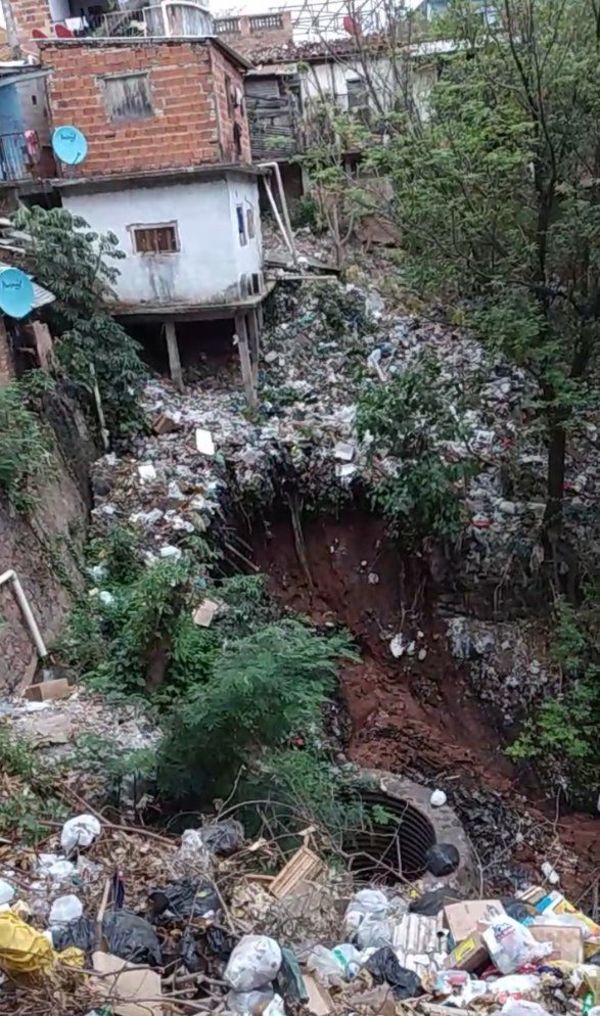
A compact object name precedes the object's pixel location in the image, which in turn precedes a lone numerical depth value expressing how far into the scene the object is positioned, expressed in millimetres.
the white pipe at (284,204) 11478
